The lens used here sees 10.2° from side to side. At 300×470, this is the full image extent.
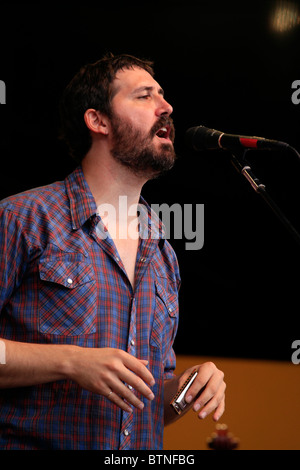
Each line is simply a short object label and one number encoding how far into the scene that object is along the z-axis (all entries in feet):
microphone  10.79
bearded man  10.81
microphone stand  10.66
